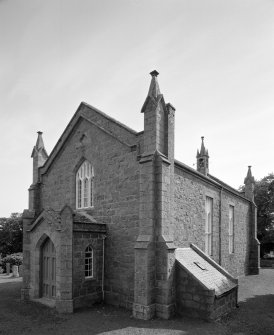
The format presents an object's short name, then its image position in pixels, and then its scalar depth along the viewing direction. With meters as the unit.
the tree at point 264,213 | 44.14
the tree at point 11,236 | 48.53
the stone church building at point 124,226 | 12.38
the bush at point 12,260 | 30.73
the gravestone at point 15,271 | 26.36
